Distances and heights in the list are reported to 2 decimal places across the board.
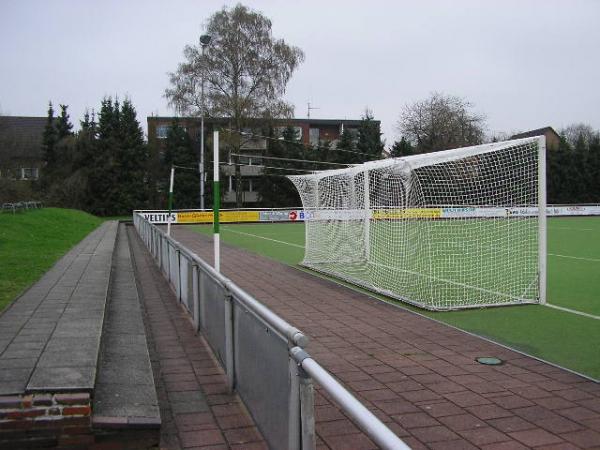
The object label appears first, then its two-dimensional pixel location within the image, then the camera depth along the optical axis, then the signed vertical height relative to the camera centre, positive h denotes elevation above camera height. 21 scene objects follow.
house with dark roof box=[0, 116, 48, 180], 45.50 +4.71
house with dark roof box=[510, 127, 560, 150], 68.29 +8.14
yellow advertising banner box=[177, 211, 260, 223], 37.91 -1.13
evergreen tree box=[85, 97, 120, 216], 52.00 +1.23
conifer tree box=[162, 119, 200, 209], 53.12 +3.11
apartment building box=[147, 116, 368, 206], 47.71 +6.04
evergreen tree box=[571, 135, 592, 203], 54.25 +1.93
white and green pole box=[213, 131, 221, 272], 7.78 -0.03
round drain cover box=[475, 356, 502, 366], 5.79 -1.60
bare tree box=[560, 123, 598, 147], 76.88 +9.02
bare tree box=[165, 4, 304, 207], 43.25 +9.44
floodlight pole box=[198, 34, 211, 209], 37.64 +1.36
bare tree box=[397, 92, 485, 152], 58.03 +7.21
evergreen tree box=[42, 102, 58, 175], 55.89 +5.10
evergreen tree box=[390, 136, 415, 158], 54.38 +4.71
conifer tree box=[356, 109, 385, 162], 55.78 +5.62
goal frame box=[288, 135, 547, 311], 8.88 -0.12
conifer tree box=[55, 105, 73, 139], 58.75 +7.42
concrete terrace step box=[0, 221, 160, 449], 3.64 -1.28
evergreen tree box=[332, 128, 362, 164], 54.69 +4.24
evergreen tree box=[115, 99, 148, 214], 52.00 +3.24
